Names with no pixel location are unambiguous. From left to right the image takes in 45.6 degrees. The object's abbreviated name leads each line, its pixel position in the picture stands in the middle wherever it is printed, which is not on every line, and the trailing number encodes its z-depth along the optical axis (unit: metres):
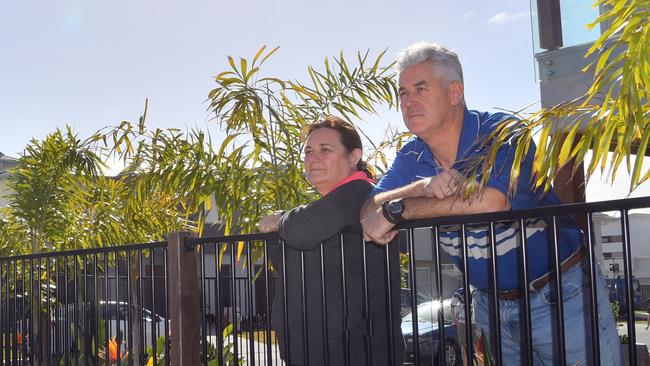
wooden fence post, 3.42
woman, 2.69
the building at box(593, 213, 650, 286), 40.75
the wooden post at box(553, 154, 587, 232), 8.66
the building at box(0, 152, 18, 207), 29.39
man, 2.35
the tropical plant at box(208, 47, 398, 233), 6.10
